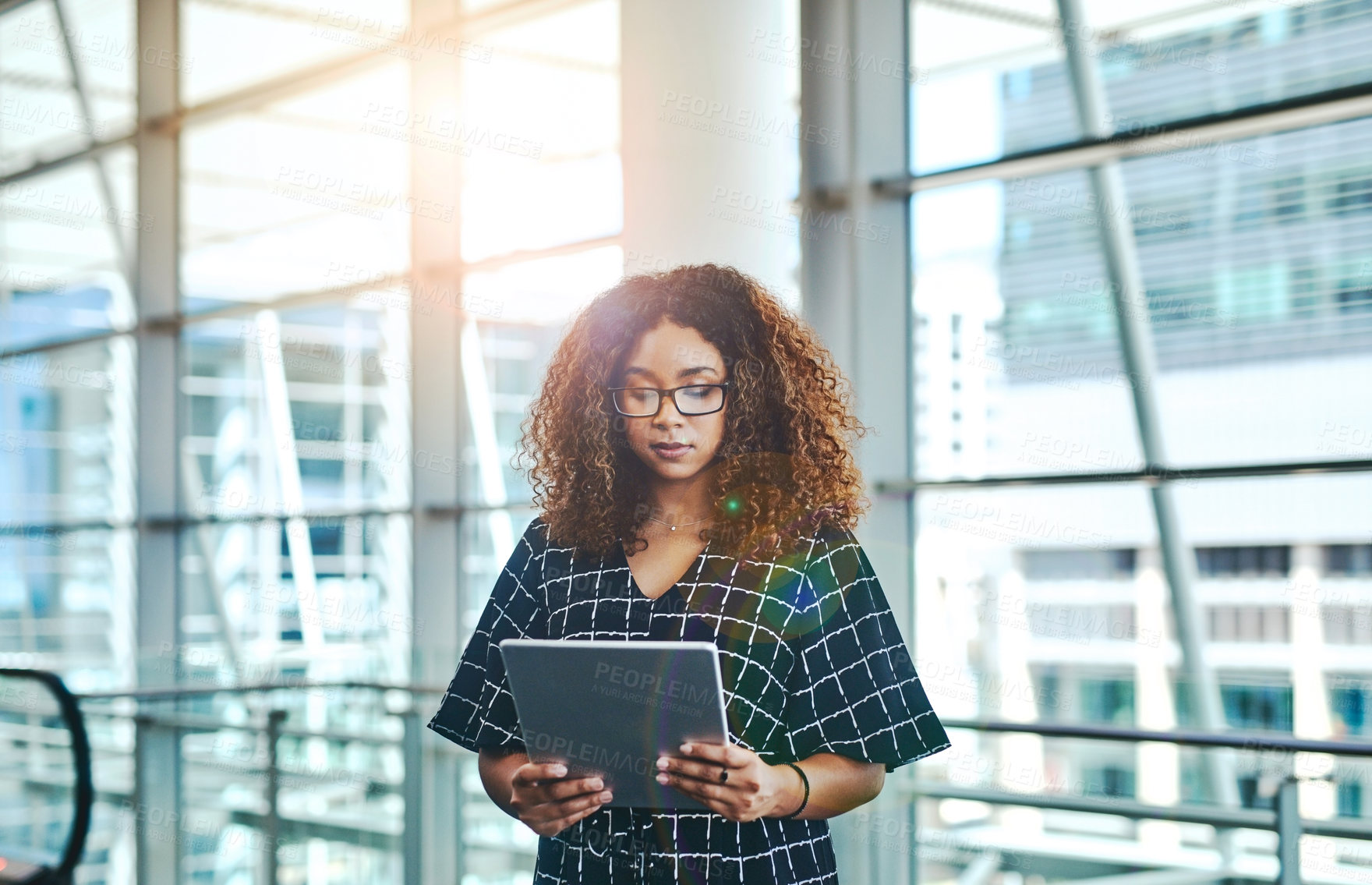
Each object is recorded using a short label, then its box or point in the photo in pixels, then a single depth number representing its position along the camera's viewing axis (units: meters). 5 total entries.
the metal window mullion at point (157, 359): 6.01
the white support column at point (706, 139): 3.29
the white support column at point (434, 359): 4.81
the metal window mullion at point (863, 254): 3.33
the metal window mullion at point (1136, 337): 3.24
